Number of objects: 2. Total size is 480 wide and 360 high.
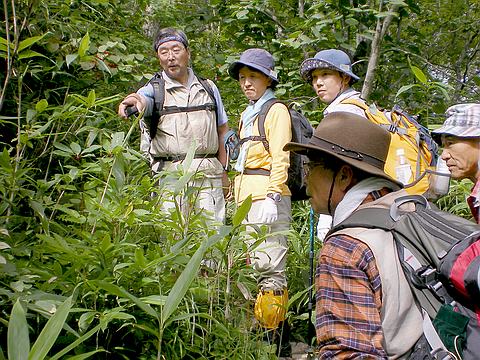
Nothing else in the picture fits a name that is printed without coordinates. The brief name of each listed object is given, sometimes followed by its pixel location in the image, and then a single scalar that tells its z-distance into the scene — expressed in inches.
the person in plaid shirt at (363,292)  46.6
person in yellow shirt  113.1
